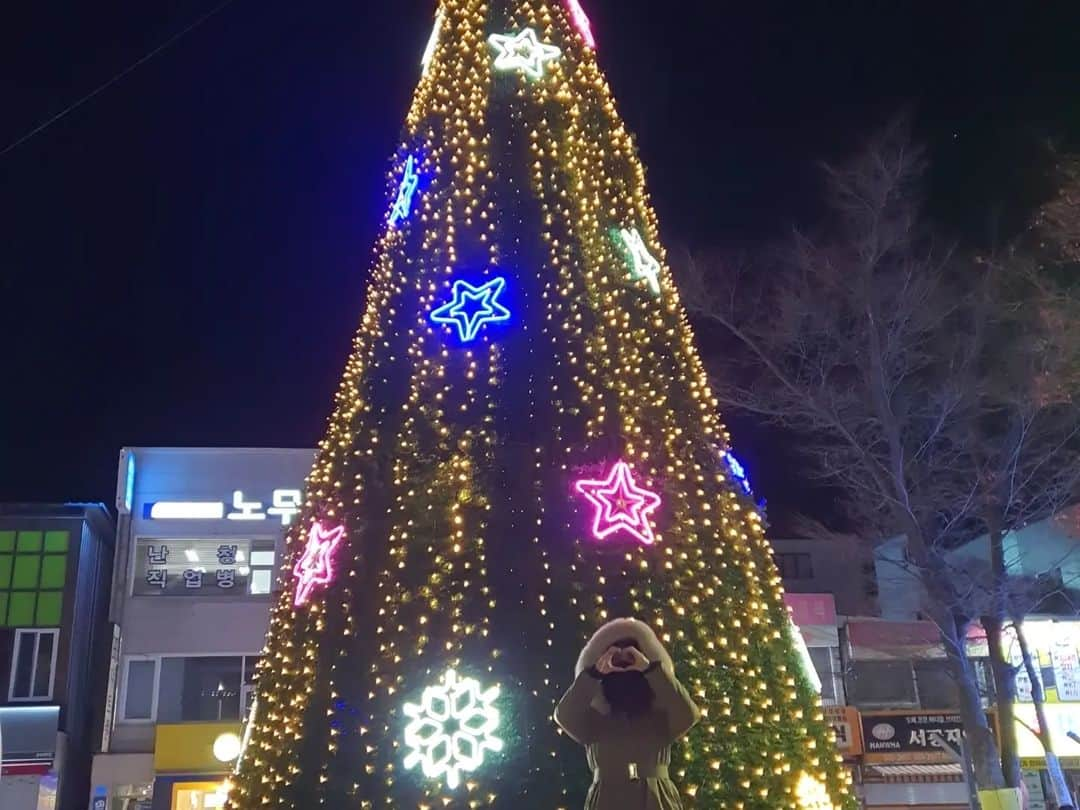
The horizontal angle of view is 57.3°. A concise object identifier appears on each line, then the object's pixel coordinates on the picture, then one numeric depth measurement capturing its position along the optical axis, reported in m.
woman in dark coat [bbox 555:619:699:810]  3.75
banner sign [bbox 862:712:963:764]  21.81
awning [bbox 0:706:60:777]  19.52
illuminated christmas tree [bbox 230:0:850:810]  5.39
